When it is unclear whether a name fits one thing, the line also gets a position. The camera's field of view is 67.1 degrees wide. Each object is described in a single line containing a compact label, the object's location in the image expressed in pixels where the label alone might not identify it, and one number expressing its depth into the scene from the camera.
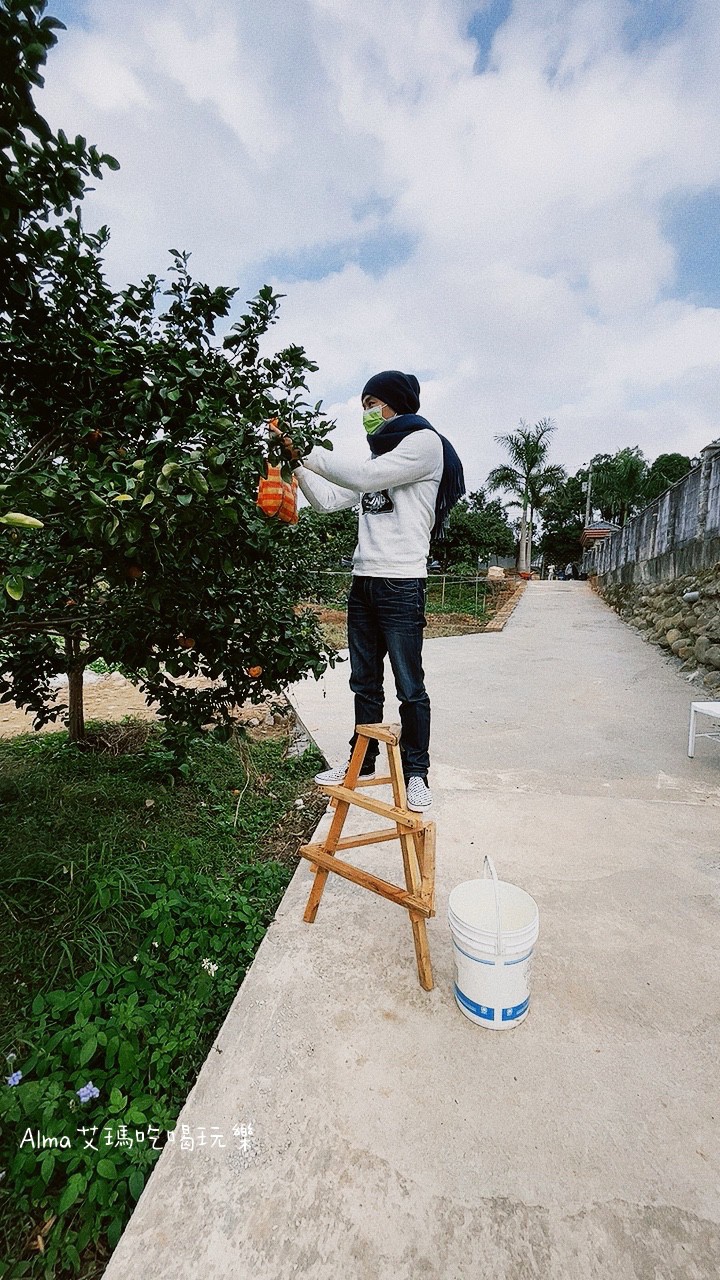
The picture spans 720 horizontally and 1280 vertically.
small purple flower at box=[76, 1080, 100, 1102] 1.32
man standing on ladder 2.21
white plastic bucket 1.41
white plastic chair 3.08
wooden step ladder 1.61
